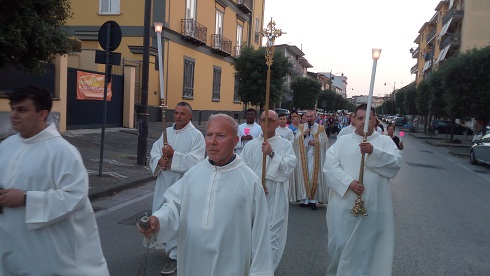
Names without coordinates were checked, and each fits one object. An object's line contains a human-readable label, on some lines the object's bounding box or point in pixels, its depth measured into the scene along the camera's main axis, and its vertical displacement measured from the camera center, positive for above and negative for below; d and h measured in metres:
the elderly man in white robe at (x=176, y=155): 5.59 -0.68
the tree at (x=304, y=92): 57.97 +1.59
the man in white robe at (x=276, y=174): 5.57 -0.82
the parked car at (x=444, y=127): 44.15 -1.33
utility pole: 12.28 -0.17
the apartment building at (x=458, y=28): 47.72 +9.36
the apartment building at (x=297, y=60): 70.69 +7.78
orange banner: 17.86 +0.24
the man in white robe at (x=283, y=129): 8.59 -0.46
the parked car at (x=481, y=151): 19.05 -1.47
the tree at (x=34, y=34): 8.12 +0.98
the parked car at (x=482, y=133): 22.45 -0.85
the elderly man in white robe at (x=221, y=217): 3.01 -0.75
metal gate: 17.53 -0.62
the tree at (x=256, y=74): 28.47 +1.68
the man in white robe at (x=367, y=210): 4.72 -1.03
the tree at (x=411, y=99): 52.31 +1.27
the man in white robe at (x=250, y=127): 8.91 -0.48
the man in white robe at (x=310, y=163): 9.40 -1.16
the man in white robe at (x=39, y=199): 2.94 -0.67
